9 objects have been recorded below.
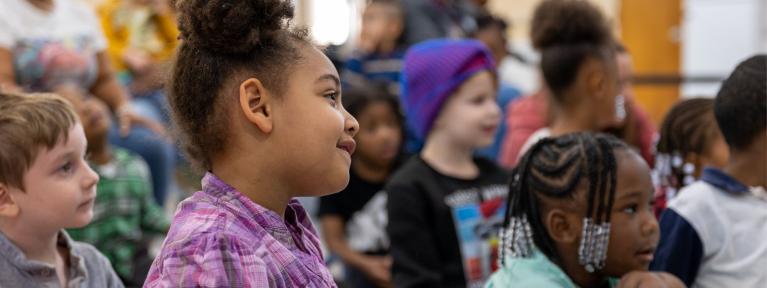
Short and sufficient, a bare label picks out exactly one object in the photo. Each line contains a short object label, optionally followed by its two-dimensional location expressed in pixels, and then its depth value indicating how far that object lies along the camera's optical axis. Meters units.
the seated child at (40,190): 2.14
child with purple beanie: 3.11
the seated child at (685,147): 2.88
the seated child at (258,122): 1.64
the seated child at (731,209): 2.31
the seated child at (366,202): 3.92
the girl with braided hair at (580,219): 2.14
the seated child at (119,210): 3.45
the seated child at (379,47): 5.40
